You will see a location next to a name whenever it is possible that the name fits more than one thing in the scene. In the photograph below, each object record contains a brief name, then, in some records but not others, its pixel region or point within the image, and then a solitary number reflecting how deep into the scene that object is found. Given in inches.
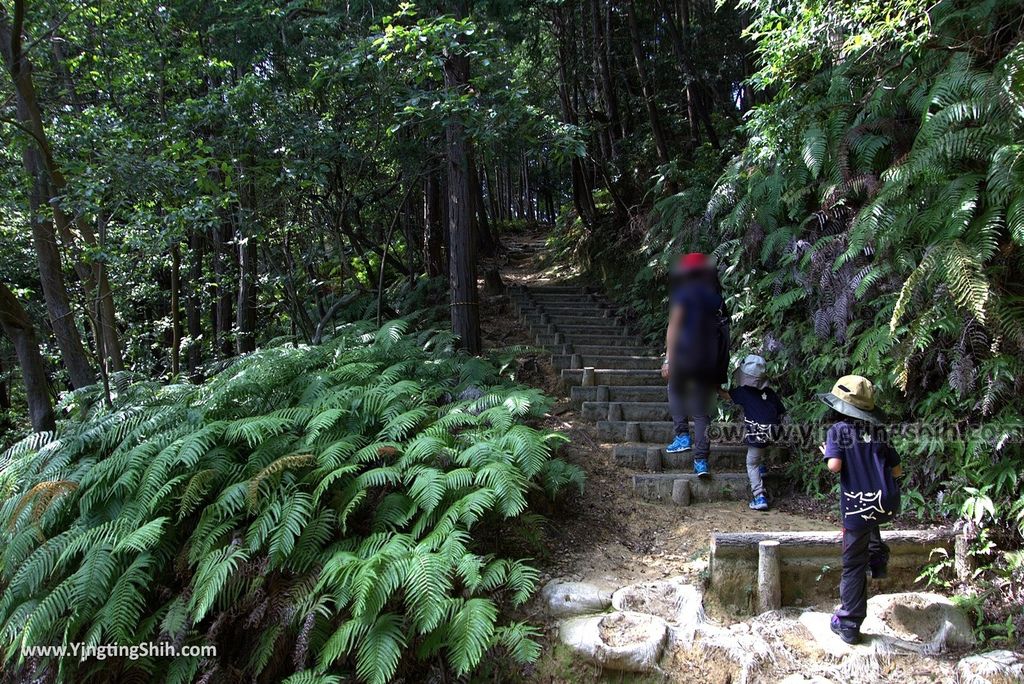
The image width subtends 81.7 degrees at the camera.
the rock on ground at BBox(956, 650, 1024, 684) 113.8
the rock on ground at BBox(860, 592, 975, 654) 130.6
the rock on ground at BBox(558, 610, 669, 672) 129.6
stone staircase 200.7
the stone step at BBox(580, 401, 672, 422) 249.5
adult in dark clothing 183.0
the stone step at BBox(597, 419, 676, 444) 235.6
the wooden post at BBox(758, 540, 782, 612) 144.7
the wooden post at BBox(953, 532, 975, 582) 146.4
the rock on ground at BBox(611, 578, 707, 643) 141.4
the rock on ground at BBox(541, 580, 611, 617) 146.3
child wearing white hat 189.2
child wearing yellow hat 125.2
